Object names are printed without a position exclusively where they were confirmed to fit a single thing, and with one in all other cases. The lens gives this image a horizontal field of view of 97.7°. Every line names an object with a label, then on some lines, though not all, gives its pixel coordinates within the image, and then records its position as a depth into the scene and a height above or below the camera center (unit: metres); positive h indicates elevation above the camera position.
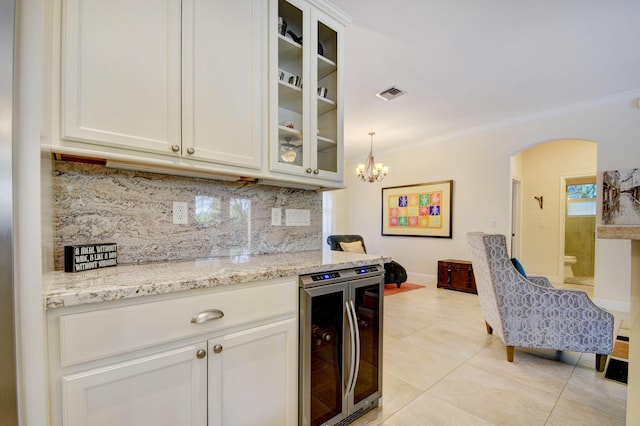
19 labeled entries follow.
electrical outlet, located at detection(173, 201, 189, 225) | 1.52 -0.02
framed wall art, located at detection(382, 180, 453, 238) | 4.93 -0.01
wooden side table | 4.32 -1.05
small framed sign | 1.12 -0.20
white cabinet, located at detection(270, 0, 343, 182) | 1.60 +0.74
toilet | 5.25 -1.04
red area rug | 4.43 -1.32
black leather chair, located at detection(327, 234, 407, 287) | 4.51 -1.01
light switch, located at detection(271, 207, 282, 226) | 1.90 -0.05
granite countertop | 0.83 -0.26
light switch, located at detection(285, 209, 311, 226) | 1.98 -0.06
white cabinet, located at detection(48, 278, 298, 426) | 0.82 -0.53
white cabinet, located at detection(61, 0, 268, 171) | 1.08 +0.58
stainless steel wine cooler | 1.30 -0.70
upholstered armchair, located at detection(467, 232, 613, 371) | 2.02 -0.77
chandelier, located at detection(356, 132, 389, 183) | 4.70 +0.67
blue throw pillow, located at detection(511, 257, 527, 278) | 2.47 -0.51
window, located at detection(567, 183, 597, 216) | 5.24 +0.20
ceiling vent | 3.23 +1.37
